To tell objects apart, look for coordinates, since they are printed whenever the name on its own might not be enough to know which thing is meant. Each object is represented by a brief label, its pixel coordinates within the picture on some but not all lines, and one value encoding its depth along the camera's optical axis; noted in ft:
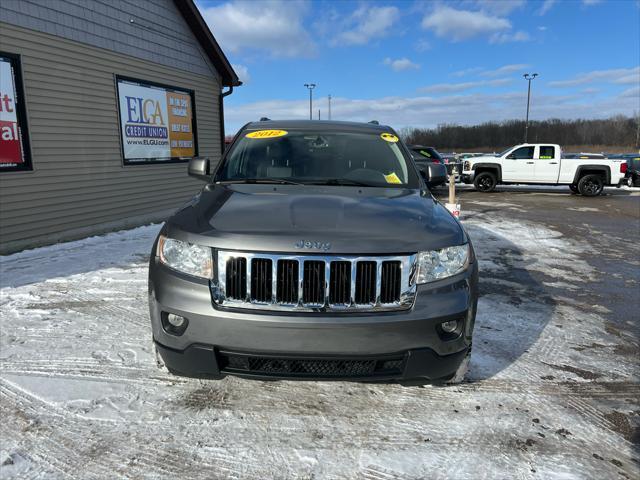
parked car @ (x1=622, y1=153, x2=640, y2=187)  64.03
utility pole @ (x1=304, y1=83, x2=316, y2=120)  151.14
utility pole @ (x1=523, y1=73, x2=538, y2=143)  142.61
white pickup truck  54.80
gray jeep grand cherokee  7.03
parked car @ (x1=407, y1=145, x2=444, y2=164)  54.44
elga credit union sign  30.53
